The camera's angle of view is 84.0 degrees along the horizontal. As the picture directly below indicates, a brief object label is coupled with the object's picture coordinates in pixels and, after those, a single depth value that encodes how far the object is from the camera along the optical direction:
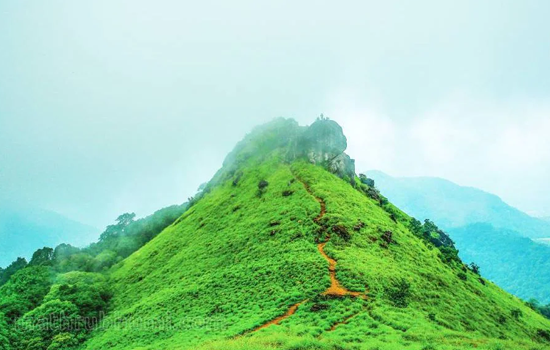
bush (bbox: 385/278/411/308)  35.22
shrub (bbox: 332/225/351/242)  52.03
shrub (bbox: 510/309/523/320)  50.94
